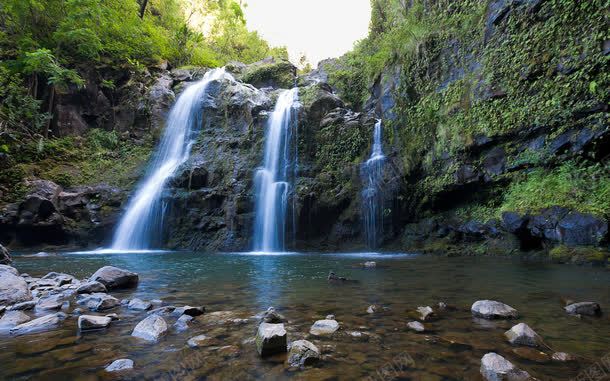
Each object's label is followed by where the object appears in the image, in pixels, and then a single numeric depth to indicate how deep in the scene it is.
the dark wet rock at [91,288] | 5.37
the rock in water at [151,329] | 3.41
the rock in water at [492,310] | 3.95
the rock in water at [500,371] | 2.43
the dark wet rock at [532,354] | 2.77
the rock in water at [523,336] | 3.08
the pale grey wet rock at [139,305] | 4.54
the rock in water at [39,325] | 3.59
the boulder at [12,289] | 4.72
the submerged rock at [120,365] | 2.71
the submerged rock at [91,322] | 3.68
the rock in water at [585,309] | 4.01
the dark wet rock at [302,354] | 2.79
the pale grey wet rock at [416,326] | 3.61
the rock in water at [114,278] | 5.83
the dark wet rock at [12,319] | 3.70
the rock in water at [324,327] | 3.57
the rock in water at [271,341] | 2.97
